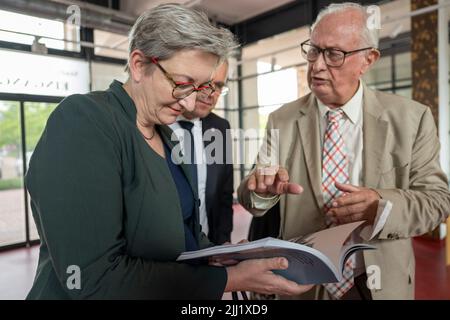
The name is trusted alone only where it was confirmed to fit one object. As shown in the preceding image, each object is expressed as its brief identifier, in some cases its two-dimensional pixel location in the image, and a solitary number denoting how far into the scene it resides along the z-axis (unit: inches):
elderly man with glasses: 44.6
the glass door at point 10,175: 138.6
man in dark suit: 70.8
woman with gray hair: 25.1
